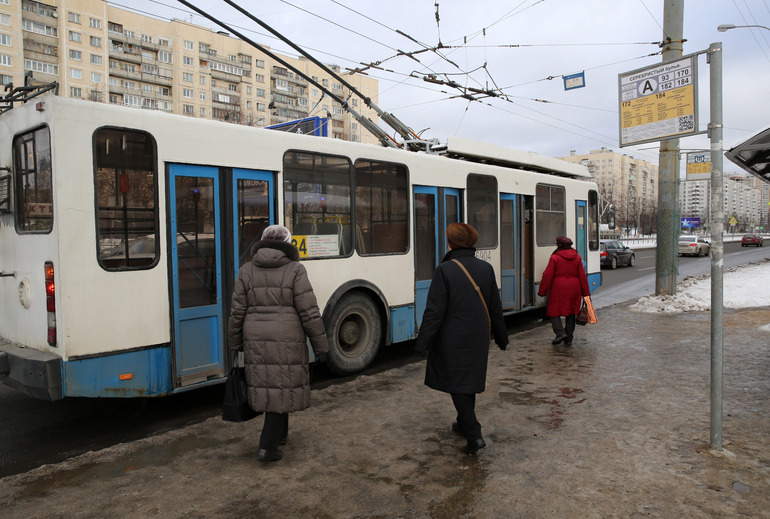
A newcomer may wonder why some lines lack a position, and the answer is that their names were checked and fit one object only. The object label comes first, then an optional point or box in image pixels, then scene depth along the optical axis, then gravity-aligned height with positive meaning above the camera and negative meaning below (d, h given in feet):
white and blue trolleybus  14.58 +0.06
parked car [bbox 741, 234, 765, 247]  185.78 -3.70
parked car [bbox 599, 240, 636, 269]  86.58 -3.64
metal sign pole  13.12 -0.16
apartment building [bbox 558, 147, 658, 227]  290.76 +36.02
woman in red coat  26.78 -2.76
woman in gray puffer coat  12.75 -2.08
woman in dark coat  13.43 -2.56
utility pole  36.65 +2.41
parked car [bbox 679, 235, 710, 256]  115.96 -3.12
